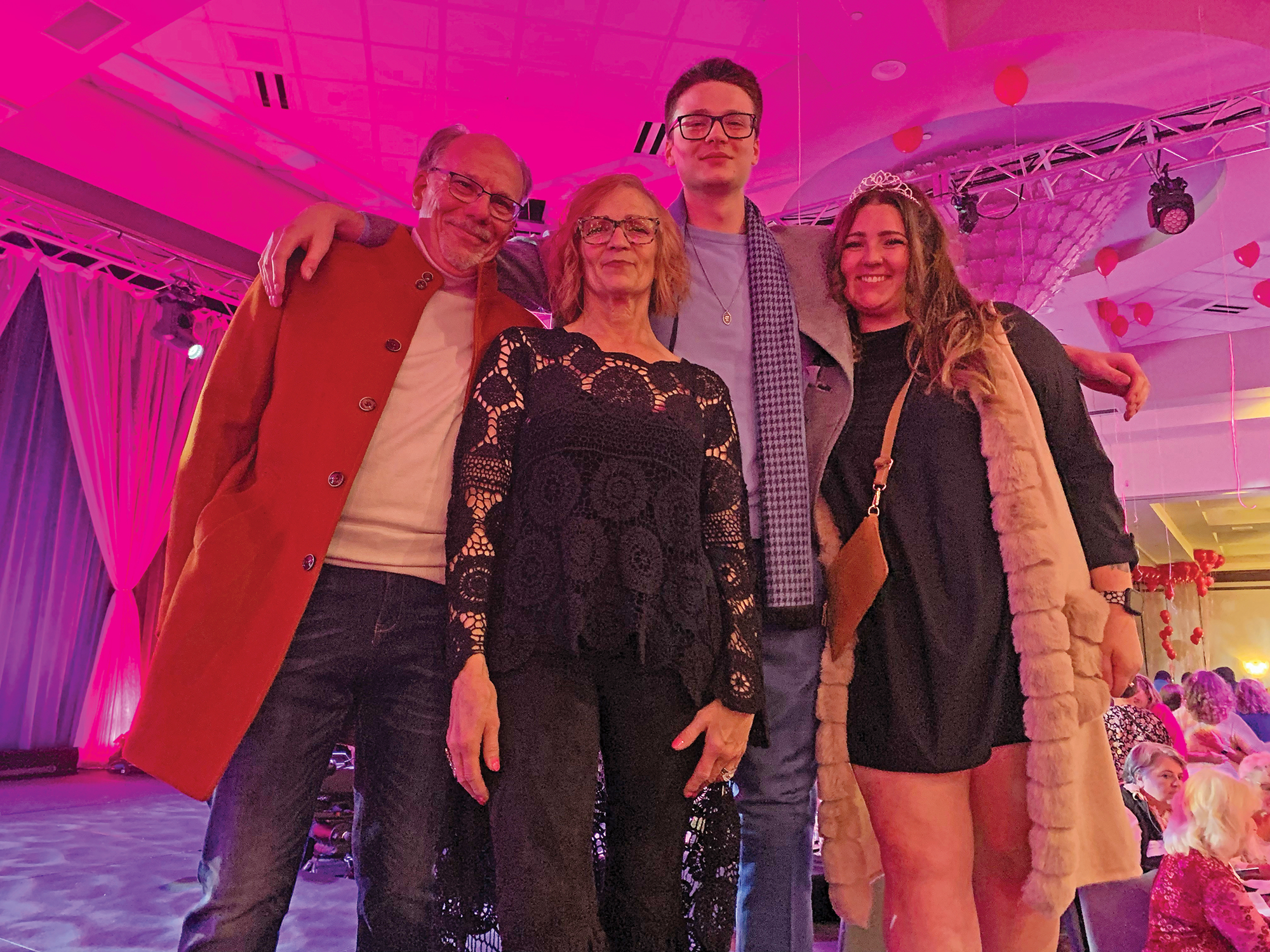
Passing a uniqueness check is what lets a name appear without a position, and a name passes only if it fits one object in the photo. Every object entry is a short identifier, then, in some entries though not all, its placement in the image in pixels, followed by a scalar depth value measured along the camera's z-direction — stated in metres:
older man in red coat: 1.51
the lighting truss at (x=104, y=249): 6.57
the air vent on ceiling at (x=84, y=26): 3.88
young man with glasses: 1.79
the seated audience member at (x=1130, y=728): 4.34
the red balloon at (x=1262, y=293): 8.26
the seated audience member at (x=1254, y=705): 8.52
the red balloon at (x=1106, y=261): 7.65
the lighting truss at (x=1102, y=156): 5.69
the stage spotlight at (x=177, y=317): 7.49
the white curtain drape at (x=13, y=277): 7.23
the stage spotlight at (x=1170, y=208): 5.87
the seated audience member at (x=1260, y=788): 3.82
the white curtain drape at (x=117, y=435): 7.66
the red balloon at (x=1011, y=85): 5.18
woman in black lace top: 1.39
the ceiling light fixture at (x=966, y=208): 6.38
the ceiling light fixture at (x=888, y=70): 5.29
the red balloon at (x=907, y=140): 5.90
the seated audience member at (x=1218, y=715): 6.30
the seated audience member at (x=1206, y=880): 2.65
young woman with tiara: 1.72
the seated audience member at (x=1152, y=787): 3.48
